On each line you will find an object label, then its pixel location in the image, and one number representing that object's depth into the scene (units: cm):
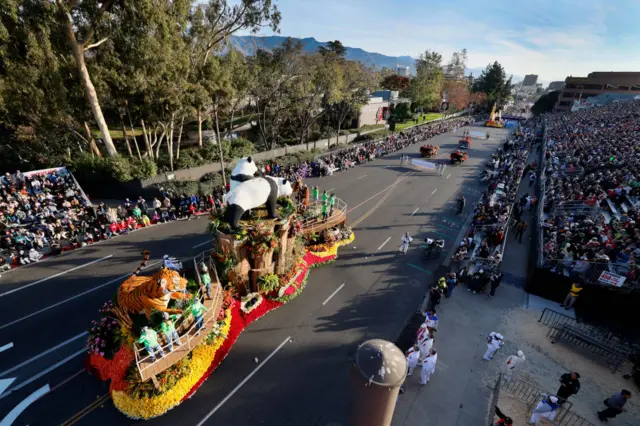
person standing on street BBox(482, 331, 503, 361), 1019
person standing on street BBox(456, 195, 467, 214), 2177
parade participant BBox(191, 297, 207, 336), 879
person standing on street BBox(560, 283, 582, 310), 1228
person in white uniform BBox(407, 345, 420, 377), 964
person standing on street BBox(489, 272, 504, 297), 1341
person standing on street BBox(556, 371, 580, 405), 857
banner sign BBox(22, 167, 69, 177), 1925
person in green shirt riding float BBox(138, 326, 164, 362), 760
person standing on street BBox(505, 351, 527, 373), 954
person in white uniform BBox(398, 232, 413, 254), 1645
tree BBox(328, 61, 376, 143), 3340
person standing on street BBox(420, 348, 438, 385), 931
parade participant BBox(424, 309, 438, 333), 1082
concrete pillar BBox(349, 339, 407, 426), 321
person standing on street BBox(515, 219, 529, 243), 1809
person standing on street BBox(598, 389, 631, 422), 820
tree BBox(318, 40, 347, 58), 6162
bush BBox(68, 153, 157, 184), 2092
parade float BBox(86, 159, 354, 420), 816
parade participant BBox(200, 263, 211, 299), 971
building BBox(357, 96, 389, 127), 4978
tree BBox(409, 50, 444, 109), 5744
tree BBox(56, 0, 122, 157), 1683
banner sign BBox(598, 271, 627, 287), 1150
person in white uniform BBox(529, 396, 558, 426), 812
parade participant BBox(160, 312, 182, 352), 805
